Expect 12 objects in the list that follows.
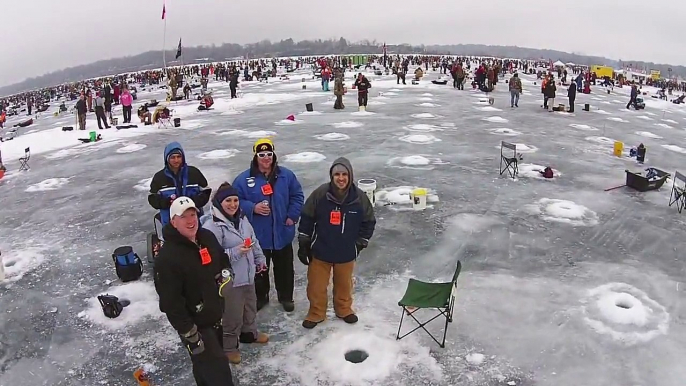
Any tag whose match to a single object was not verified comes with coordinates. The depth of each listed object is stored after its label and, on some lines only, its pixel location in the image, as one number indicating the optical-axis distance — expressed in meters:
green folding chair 4.38
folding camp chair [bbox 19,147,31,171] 12.01
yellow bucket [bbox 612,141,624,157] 12.27
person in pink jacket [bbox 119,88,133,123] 17.56
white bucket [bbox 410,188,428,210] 8.11
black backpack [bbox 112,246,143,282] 5.87
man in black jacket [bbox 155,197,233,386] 3.10
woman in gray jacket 3.88
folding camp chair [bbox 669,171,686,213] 8.06
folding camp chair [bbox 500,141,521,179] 9.96
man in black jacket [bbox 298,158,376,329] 4.39
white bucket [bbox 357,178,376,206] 7.76
